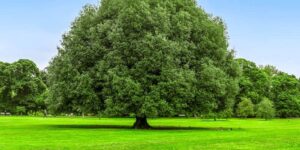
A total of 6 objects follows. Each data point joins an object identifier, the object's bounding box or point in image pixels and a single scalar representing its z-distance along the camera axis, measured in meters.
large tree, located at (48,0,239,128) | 40.16
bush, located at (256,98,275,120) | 96.75
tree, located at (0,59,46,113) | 119.38
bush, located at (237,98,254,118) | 105.94
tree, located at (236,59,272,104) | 114.44
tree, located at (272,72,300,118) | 115.44
